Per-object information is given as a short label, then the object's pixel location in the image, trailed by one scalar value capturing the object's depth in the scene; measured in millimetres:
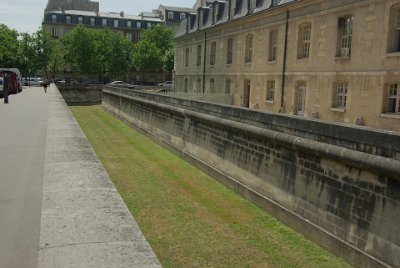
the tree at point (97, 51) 66688
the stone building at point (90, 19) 81688
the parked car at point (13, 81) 31977
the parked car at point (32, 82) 60694
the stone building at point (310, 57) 17266
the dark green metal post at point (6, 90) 22384
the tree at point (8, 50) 51738
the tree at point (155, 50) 67688
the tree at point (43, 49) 63656
